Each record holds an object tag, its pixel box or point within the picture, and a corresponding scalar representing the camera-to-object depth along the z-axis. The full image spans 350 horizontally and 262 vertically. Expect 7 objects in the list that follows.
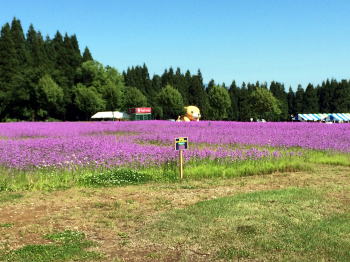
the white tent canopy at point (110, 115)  87.58
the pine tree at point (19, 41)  80.25
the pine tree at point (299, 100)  108.75
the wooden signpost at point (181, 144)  10.41
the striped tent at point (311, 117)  90.15
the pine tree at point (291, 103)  110.44
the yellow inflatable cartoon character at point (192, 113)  69.24
